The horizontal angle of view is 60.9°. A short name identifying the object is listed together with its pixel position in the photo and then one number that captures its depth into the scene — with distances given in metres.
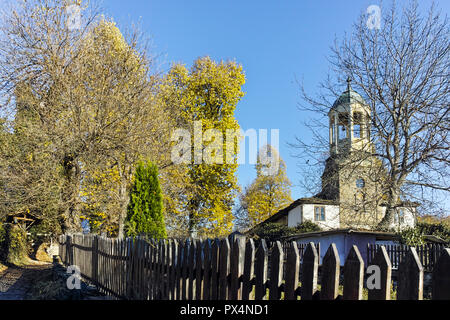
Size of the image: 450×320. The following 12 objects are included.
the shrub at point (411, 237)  15.38
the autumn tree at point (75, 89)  12.80
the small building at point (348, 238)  21.42
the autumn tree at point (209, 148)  22.34
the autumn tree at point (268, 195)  36.44
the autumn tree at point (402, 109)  15.61
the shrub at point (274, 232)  26.81
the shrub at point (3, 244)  17.42
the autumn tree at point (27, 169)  13.10
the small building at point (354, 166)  16.89
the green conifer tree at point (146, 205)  12.09
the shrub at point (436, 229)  20.09
